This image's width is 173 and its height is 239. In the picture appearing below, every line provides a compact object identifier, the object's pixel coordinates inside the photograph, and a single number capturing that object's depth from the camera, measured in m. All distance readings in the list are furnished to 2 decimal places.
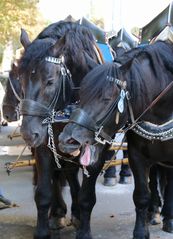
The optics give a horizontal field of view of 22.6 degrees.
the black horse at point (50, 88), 3.66
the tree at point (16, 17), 16.89
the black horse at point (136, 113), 3.32
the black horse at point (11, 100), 5.73
